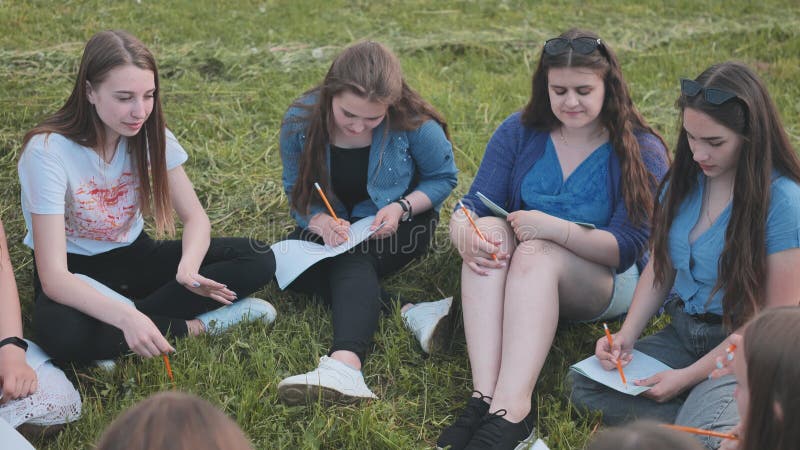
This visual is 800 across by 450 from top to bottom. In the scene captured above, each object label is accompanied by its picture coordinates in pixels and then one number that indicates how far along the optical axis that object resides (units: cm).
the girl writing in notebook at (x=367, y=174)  328
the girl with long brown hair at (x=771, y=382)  165
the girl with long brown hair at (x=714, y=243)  261
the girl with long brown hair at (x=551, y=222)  286
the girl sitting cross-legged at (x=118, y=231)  293
